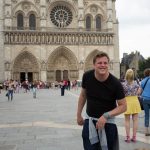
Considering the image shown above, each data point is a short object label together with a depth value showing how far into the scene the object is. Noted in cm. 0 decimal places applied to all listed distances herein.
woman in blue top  634
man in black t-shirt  321
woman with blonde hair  575
